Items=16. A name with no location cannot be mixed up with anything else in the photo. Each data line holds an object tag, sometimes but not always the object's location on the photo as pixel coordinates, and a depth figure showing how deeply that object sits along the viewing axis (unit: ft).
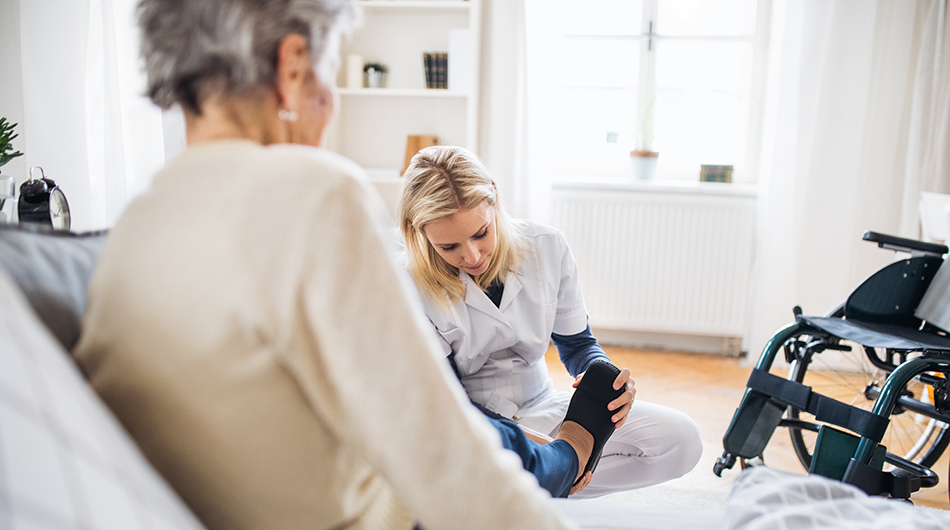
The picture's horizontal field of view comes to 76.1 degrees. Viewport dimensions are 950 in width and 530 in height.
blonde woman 4.47
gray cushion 1.85
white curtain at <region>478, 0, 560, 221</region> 9.80
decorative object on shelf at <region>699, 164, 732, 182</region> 10.16
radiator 9.93
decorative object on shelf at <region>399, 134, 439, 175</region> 10.02
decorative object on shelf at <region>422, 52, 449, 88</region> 9.84
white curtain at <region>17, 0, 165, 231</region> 7.29
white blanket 2.12
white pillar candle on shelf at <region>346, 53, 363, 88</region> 9.94
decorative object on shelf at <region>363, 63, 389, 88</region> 10.05
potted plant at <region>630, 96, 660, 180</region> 10.27
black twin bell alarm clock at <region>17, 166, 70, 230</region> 4.23
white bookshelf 10.33
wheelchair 4.48
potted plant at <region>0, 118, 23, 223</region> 4.28
